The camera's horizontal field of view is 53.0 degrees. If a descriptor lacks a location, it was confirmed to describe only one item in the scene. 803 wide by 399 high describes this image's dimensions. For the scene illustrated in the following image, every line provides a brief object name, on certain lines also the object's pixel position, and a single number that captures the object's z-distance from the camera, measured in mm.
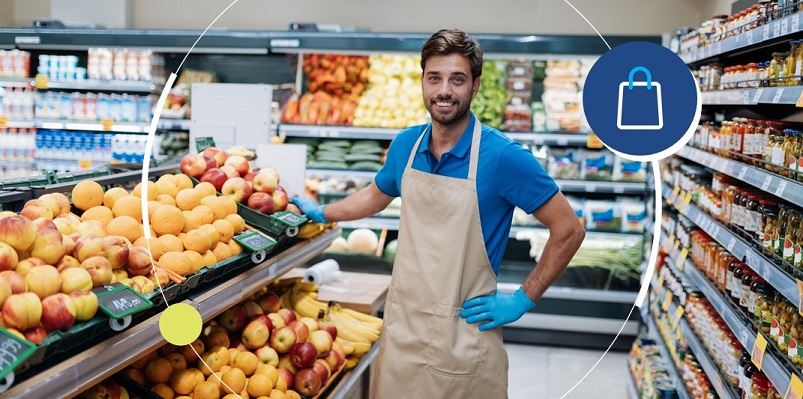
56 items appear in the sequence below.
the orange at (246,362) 3016
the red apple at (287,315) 3459
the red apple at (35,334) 1799
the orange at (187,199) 2930
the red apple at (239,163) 3488
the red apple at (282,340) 3246
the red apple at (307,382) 3186
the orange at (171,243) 2604
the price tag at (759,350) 2660
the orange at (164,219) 2668
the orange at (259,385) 2963
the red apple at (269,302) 3527
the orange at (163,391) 2789
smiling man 2564
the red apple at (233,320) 3221
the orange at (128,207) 2689
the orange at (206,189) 3088
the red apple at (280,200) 3414
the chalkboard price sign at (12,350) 1619
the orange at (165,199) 2857
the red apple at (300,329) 3359
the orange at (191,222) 2787
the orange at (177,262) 2518
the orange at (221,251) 2805
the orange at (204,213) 2840
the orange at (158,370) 2814
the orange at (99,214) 2590
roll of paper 4281
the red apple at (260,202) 3311
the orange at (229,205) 3051
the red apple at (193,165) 3328
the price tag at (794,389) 2256
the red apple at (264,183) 3420
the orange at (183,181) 3139
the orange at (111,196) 2754
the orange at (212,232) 2750
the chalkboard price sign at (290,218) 3223
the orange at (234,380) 2891
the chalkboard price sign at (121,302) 1999
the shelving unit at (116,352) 1779
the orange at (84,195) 2672
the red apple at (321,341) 3406
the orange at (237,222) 3002
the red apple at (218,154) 3512
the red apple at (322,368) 3282
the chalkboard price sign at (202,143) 3828
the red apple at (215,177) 3297
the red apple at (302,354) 3225
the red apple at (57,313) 1854
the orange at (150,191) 2867
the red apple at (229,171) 3379
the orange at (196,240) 2682
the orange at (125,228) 2535
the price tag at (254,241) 2912
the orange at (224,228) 2873
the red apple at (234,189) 3301
